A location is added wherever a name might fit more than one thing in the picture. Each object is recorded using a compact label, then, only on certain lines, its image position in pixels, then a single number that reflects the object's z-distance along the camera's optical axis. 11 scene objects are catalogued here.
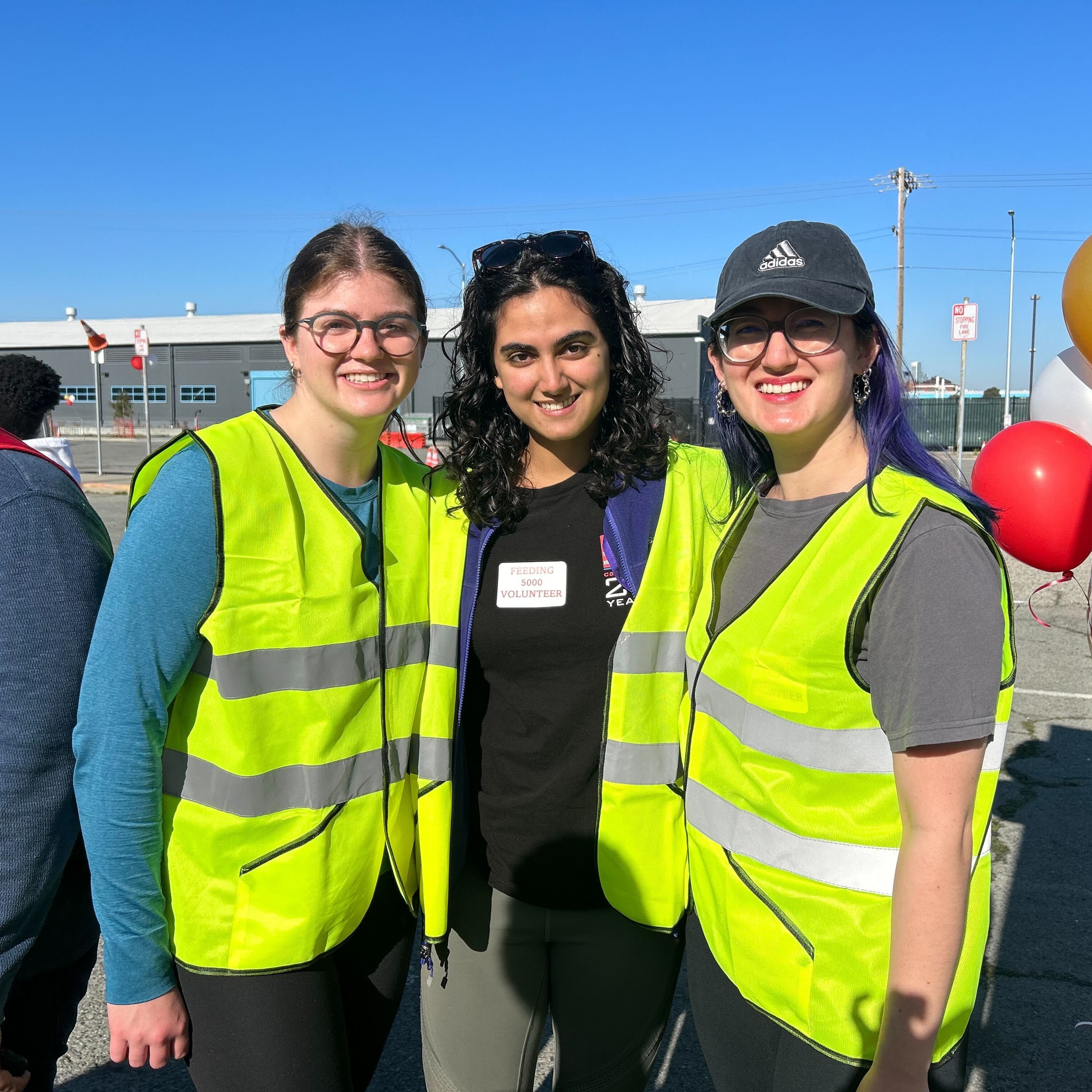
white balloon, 3.19
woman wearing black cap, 1.52
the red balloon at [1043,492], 3.06
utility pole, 30.02
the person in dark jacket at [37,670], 1.77
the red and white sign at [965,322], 13.92
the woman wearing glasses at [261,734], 1.79
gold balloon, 2.63
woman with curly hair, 2.11
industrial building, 47.22
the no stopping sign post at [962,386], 15.86
